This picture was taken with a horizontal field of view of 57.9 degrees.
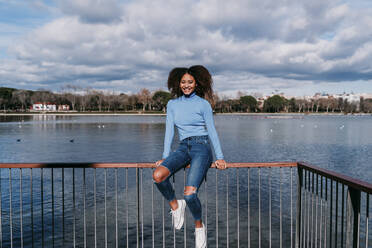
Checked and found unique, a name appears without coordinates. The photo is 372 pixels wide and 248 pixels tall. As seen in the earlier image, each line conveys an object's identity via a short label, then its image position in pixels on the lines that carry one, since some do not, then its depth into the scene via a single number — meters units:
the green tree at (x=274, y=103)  169.75
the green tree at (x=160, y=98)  151.75
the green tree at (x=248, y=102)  165.50
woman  3.87
